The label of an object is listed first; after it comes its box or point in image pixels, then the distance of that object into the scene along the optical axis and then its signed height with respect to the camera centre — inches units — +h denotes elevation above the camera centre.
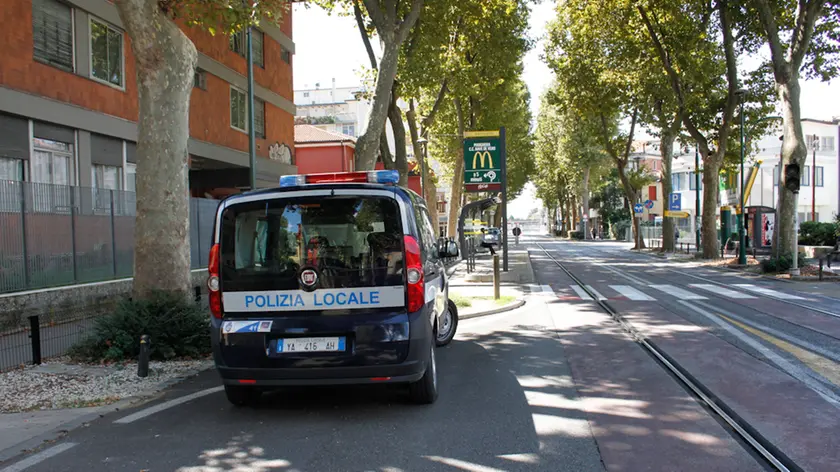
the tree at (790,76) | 760.3 +173.6
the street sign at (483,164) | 674.2 +63.7
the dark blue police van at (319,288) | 197.5 -19.4
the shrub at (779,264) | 764.0 -56.3
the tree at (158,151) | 320.5 +40.3
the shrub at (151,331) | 305.0 -49.7
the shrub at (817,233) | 1118.2 -29.8
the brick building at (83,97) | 489.4 +123.3
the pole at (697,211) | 1347.9 +17.1
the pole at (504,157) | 662.3 +70.0
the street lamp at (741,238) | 919.0 -28.6
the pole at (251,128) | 592.1 +95.2
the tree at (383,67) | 548.4 +137.5
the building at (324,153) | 1482.5 +174.5
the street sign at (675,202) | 1413.9 +43.3
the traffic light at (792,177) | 745.6 +47.4
